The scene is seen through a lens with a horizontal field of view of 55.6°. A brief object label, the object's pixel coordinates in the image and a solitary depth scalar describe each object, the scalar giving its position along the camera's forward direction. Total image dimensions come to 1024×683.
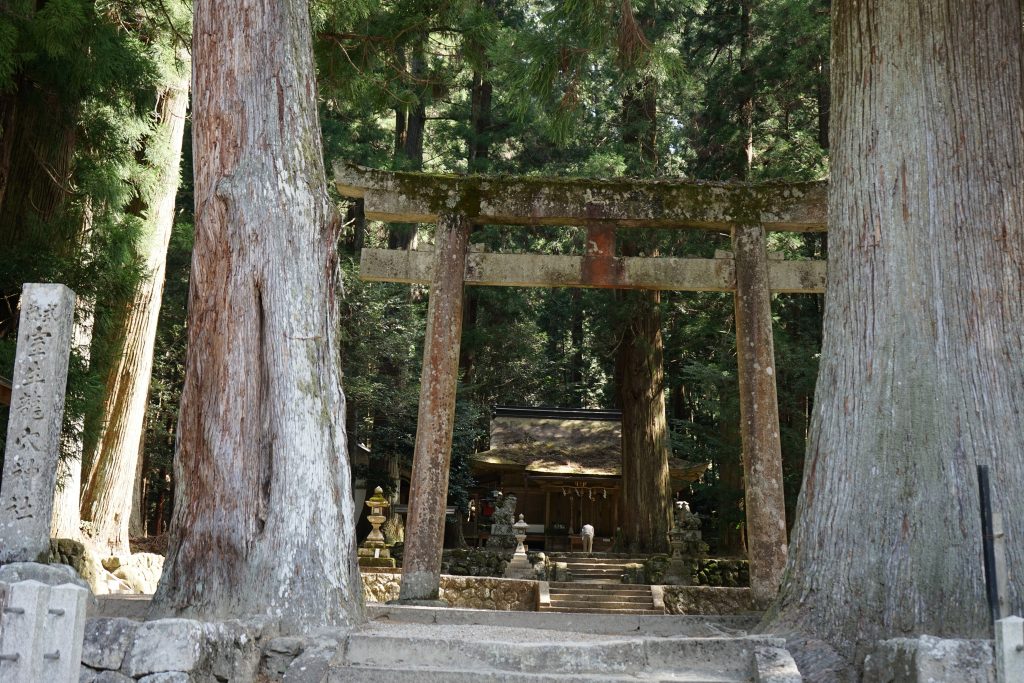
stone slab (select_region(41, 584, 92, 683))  3.54
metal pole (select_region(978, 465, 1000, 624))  4.70
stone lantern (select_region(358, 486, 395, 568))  13.66
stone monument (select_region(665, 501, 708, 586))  13.96
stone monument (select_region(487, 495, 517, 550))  15.38
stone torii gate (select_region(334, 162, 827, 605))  9.51
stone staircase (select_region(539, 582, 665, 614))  12.77
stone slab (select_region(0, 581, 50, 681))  3.44
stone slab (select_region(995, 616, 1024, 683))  3.38
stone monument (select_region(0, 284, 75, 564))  5.91
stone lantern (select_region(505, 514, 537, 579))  13.87
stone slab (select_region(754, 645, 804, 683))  4.57
